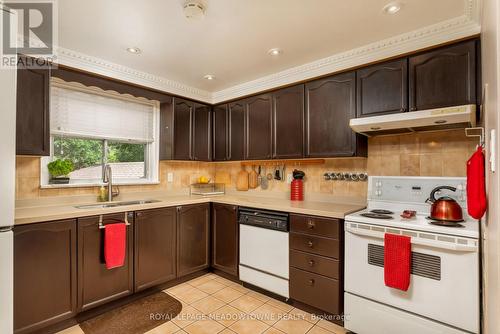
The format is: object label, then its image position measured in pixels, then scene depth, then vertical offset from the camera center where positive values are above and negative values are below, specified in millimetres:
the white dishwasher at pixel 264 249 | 2473 -812
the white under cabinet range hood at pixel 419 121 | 1770 +347
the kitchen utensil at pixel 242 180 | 3543 -166
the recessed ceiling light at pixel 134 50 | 2338 +1065
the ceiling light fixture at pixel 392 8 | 1724 +1073
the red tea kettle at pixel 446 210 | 1822 -300
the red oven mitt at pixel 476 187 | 1207 -90
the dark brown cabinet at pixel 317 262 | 2119 -803
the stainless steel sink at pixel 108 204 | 2488 -372
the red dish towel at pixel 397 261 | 1723 -621
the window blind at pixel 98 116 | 2567 +563
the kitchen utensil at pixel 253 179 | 3486 -150
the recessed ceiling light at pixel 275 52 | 2391 +1078
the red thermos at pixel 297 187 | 3012 -221
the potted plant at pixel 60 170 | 2396 -21
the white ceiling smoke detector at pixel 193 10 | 1688 +1033
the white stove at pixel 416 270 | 1570 -670
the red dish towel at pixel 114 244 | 2223 -660
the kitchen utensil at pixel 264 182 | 3399 -183
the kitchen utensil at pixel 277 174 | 3270 -77
